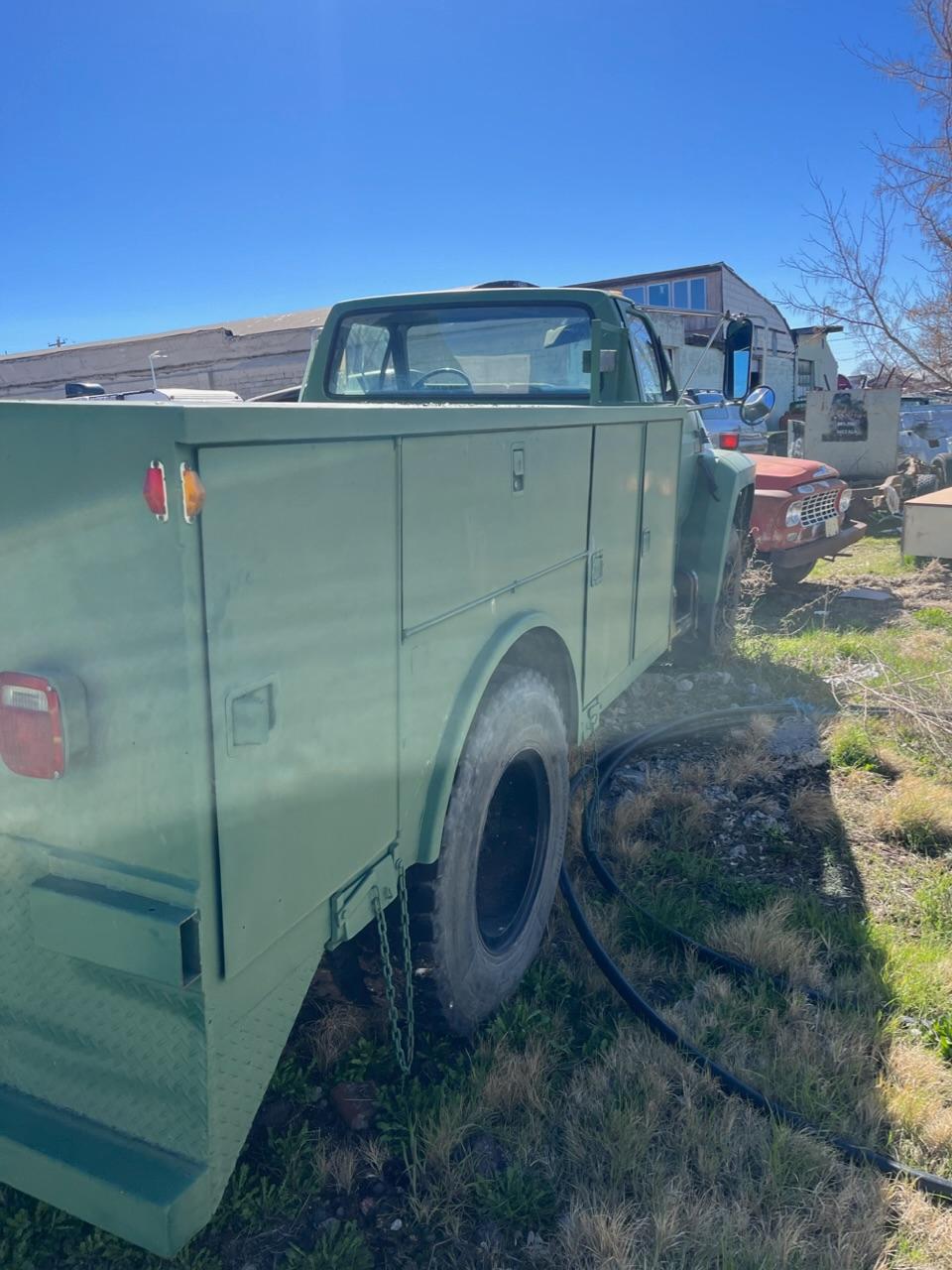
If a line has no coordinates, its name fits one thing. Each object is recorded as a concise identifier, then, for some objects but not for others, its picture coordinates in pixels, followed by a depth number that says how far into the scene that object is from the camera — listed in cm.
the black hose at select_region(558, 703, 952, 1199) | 230
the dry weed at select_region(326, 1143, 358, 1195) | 225
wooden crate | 792
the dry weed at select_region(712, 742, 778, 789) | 446
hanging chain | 216
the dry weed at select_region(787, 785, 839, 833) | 405
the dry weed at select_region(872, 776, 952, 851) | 390
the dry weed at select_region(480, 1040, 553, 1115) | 247
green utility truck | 151
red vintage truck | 761
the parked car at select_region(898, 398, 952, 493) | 1286
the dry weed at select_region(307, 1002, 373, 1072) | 263
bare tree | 997
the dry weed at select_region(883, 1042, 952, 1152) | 243
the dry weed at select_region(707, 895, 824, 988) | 305
